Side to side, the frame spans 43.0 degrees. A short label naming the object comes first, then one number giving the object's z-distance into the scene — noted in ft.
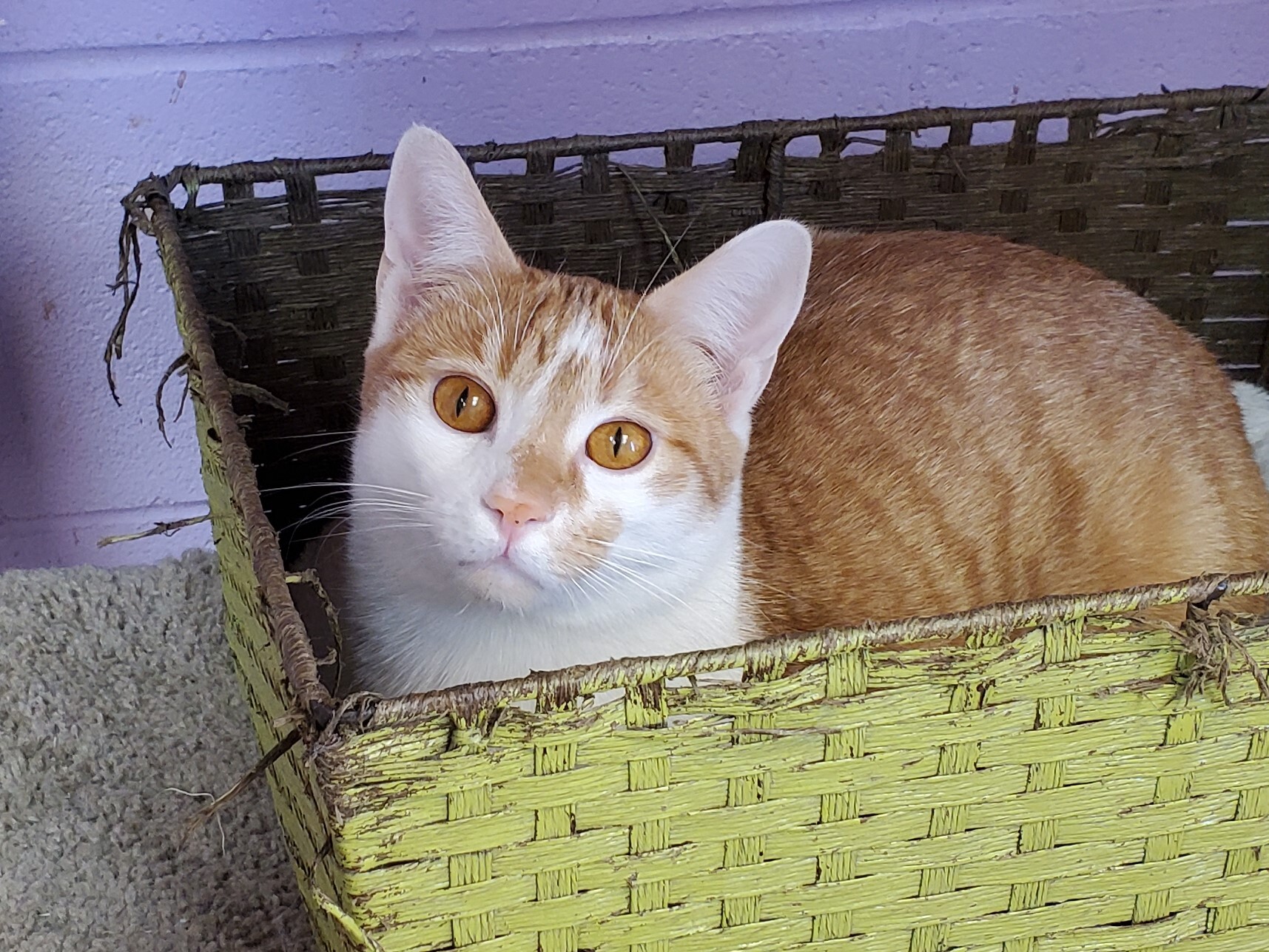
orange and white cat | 1.32
